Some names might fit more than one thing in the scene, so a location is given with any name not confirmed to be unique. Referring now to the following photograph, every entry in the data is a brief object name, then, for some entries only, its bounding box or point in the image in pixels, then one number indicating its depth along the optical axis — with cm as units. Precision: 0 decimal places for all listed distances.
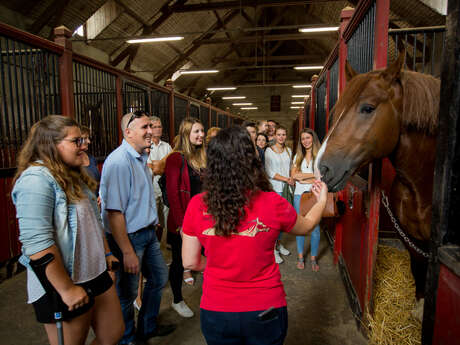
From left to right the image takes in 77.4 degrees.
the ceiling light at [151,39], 803
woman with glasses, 115
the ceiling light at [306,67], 1114
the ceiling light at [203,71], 1102
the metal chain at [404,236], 182
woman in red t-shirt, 108
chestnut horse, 145
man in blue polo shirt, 173
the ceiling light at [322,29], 737
